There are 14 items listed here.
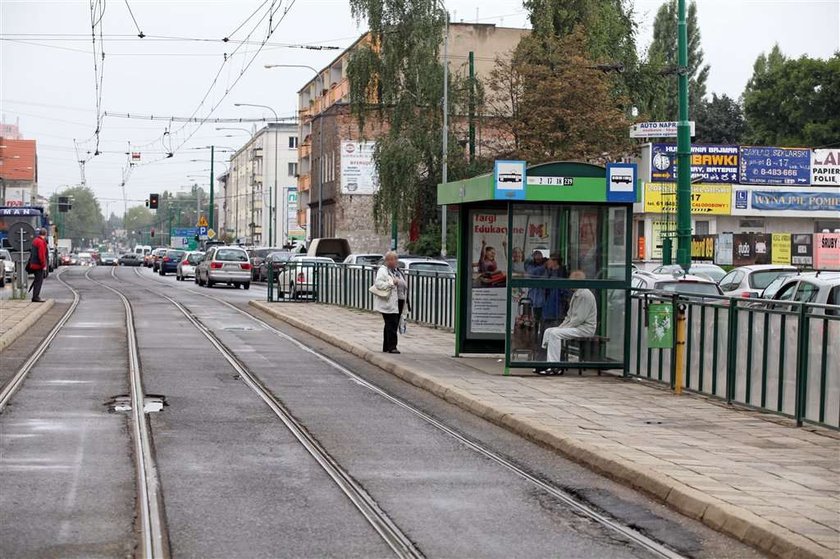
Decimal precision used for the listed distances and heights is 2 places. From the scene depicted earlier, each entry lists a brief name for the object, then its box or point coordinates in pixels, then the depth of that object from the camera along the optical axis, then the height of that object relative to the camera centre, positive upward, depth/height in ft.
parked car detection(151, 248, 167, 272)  278.67 -6.64
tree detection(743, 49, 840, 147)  239.30 +24.92
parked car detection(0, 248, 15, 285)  165.37 -4.97
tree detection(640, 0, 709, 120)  275.92 +42.83
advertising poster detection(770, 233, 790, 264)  170.81 -1.64
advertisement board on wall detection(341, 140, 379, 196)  240.53 +11.12
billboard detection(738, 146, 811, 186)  193.98 +10.34
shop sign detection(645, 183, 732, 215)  192.95 +5.34
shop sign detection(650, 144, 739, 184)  191.72 +10.49
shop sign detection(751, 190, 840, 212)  195.72 +5.19
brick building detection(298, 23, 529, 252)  236.84 +14.66
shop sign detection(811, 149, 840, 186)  195.11 +10.12
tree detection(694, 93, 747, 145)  297.12 +25.50
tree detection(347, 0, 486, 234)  167.02 +17.90
